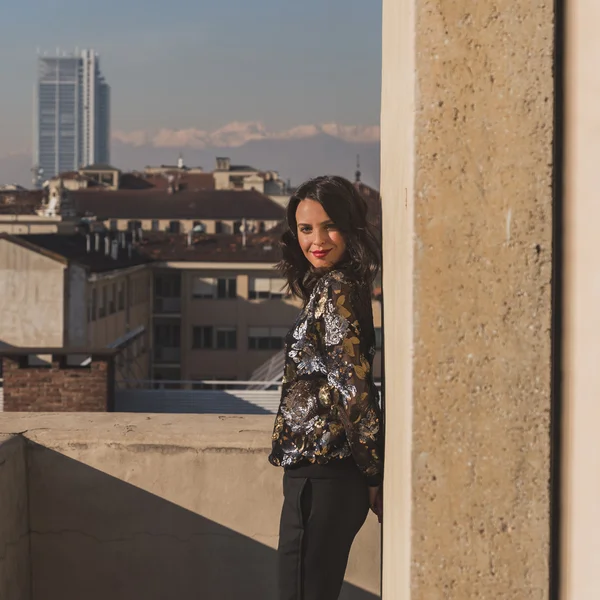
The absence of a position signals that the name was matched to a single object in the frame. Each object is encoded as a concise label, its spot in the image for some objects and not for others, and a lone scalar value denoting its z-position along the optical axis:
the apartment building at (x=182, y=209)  69.31
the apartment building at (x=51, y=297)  33.66
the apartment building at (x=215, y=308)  50.12
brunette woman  2.43
